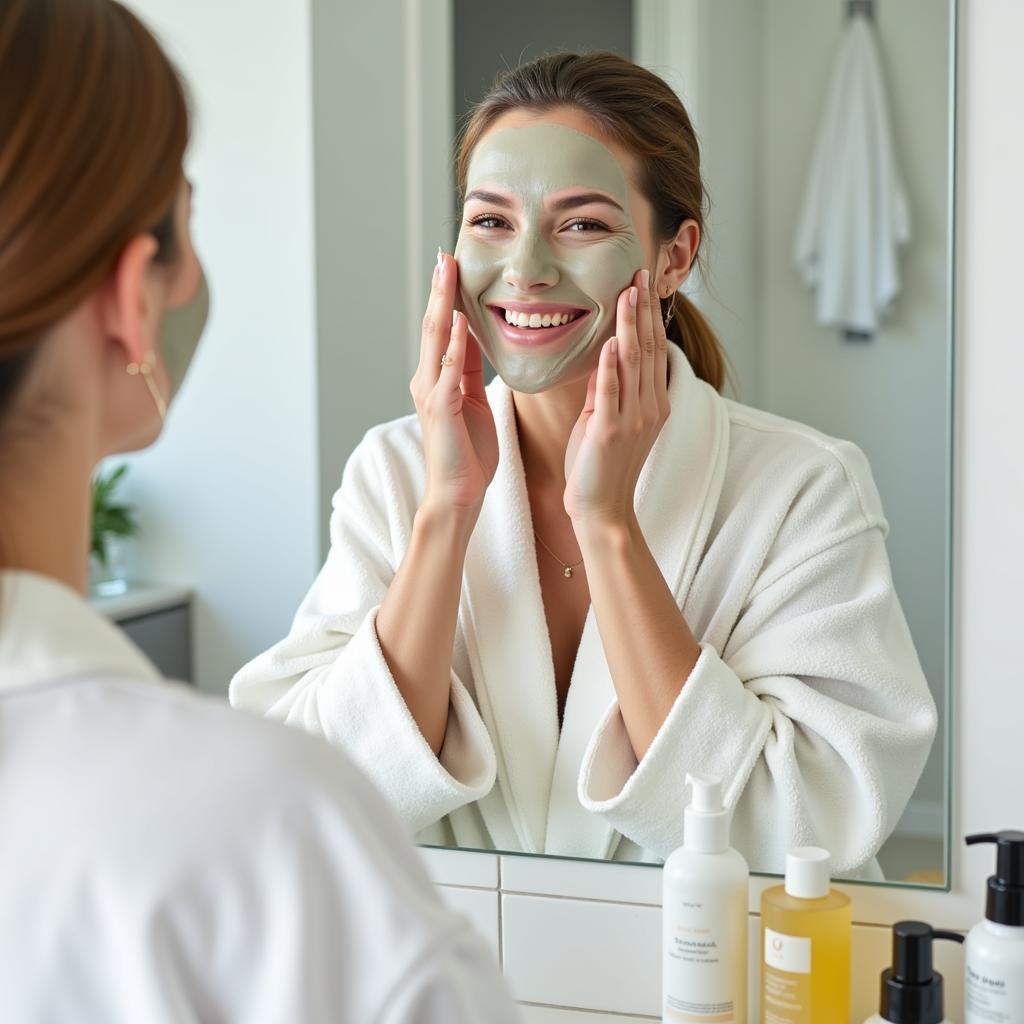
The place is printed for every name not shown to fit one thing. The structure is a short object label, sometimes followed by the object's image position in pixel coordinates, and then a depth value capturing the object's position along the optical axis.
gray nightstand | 1.21
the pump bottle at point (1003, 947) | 0.88
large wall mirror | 0.99
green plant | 1.25
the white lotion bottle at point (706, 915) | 0.95
